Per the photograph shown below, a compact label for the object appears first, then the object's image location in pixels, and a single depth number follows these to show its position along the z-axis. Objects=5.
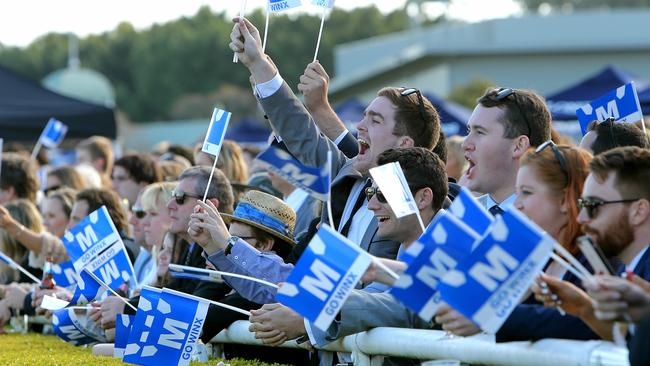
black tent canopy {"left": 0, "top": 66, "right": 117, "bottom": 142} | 36.47
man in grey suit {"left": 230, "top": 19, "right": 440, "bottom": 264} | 14.20
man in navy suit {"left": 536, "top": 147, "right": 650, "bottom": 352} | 9.95
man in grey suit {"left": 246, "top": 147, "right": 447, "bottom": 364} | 11.34
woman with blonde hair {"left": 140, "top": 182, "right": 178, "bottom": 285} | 18.66
